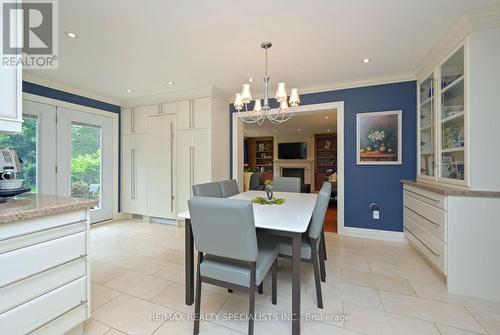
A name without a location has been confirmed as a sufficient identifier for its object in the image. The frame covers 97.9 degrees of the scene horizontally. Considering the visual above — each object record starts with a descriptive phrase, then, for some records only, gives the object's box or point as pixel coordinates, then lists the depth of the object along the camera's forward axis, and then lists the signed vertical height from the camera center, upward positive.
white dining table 1.45 -0.40
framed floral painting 3.25 +0.44
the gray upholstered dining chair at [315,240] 1.74 -0.59
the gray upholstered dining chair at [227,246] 1.30 -0.50
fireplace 9.60 -0.23
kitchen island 1.11 -0.56
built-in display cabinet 2.08 +0.50
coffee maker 1.41 -0.05
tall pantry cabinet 3.86 +0.30
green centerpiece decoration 2.30 -0.36
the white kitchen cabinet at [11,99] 1.21 +0.39
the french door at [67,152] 3.24 +0.26
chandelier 2.29 +0.75
